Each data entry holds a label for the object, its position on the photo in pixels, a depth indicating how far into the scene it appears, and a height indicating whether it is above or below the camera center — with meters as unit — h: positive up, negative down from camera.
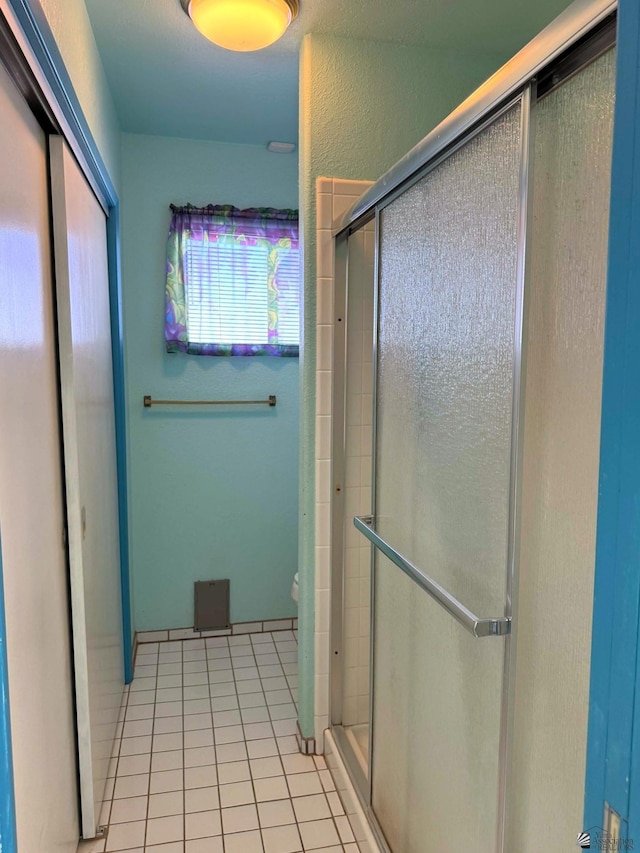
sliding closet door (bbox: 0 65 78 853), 1.04 -0.27
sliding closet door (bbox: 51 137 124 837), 1.48 -0.25
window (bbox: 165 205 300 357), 2.73 +0.45
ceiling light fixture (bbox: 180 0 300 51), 1.57 +0.99
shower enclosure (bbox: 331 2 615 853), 0.82 -0.13
